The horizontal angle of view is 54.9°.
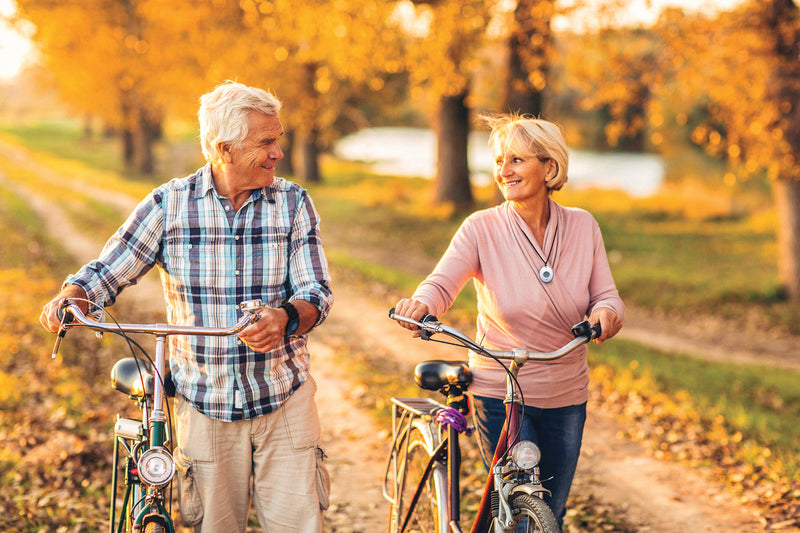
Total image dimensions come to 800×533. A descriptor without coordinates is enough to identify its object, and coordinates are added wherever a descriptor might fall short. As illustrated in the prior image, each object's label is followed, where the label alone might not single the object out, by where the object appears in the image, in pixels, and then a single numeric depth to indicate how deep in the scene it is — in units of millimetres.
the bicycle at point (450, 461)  2824
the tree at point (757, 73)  10984
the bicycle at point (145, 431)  2715
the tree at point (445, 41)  12617
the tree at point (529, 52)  11328
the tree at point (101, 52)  24719
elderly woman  3154
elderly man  2967
